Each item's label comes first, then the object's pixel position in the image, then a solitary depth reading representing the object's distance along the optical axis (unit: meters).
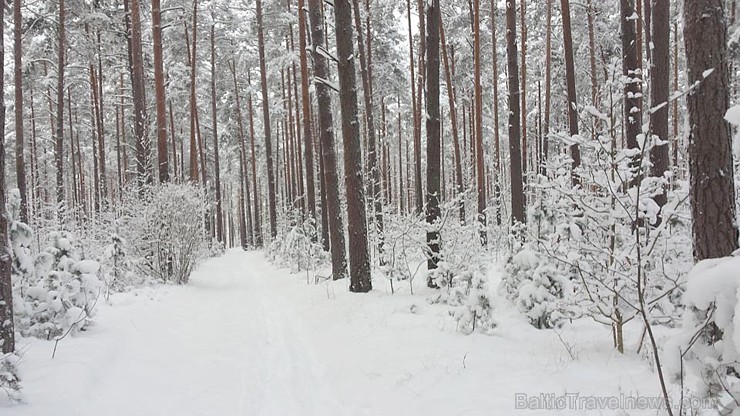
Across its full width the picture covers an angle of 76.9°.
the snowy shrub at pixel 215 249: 24.36
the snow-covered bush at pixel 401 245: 9.13
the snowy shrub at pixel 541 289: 5.51
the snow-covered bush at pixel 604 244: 4.09
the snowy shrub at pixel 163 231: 11.18
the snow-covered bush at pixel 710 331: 1.82
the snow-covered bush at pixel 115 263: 9.41
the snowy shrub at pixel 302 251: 13.48
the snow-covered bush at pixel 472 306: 5.78
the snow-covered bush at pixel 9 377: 3.47
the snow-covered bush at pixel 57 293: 5.22
